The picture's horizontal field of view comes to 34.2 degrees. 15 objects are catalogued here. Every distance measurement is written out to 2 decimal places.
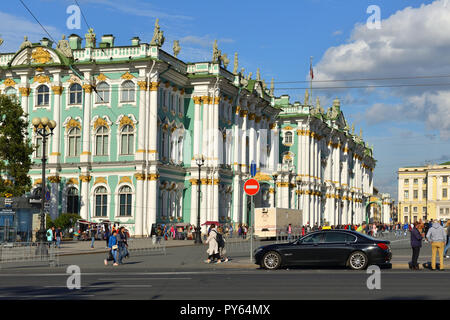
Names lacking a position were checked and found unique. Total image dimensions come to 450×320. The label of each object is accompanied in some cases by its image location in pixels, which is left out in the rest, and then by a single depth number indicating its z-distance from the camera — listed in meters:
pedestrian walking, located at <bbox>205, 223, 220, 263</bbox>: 32.03
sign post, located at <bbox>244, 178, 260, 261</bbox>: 30.06
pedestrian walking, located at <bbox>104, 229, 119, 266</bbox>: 32.00
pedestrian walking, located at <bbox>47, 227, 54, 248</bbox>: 46.28
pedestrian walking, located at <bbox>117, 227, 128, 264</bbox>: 32.47
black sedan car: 26.66
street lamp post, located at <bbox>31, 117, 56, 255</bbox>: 35.38
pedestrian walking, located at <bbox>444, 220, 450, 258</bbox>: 35.68
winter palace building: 64.31
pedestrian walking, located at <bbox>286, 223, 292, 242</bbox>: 68.19
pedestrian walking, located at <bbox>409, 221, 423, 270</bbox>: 27.02
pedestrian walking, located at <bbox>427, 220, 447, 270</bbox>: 26.84
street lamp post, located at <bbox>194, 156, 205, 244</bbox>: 55.19
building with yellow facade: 197.38
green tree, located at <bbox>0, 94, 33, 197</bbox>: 52.81
